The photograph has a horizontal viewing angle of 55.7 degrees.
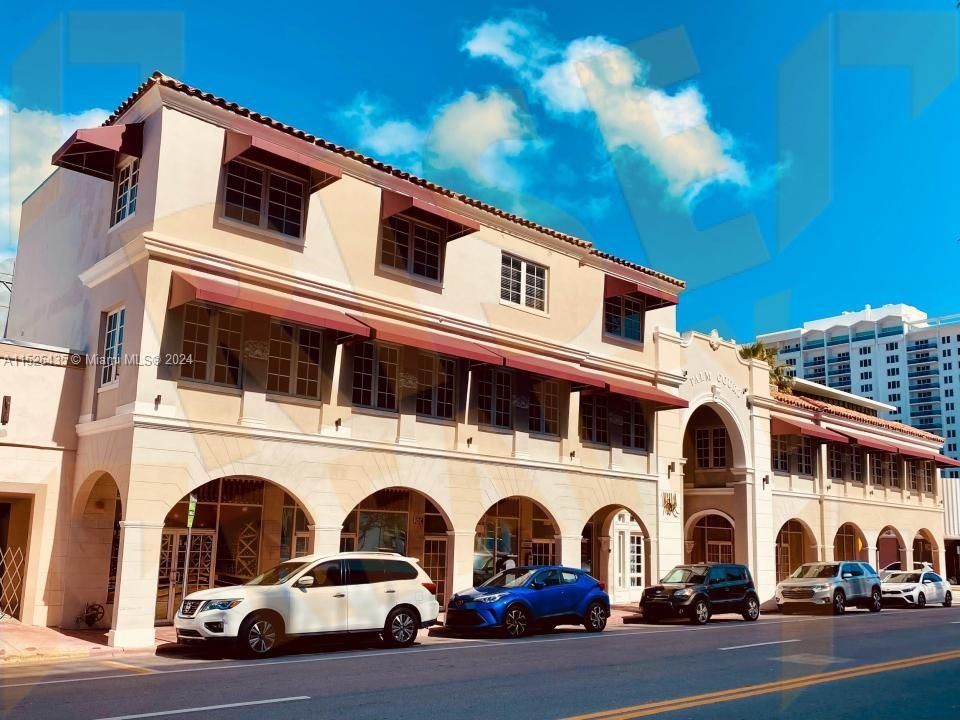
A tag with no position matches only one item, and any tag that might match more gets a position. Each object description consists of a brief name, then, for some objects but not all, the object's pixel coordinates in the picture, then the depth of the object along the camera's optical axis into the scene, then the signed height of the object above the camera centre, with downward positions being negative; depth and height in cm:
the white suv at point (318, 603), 1451 -135
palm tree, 4109 +804
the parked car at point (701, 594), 2344 -153
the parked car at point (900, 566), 3926 -113
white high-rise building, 13912 +2850
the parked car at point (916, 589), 3291 -170
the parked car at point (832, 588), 2862 -152
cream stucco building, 1788 +356
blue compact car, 1852 -152
